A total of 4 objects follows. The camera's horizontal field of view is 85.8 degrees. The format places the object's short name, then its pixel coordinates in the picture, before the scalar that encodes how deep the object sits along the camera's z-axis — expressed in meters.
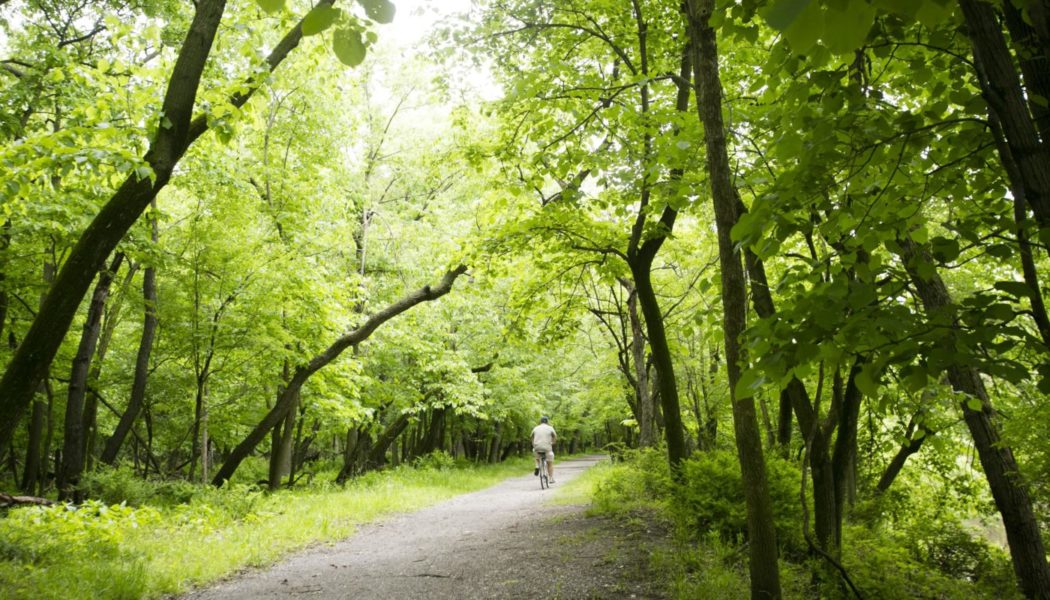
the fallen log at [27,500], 6.58
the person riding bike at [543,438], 16.03
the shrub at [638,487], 8.30
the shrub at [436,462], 19.42
